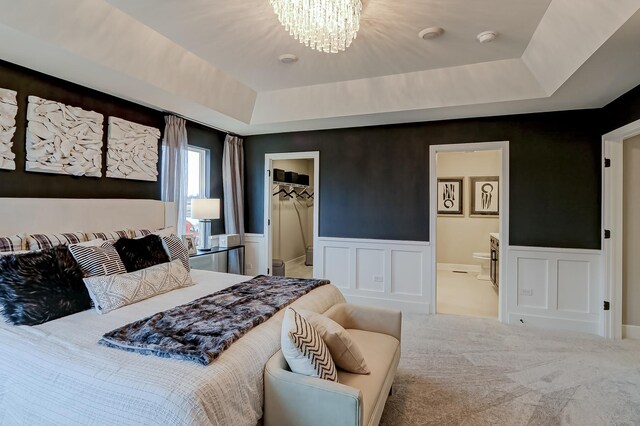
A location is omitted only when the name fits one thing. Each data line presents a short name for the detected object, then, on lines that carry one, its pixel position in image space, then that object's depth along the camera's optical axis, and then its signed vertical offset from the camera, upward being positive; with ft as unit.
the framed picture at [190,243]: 13.01 -1.21
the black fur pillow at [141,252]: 8.34 -1.05
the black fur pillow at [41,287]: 6.13 -1.48
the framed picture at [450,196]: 23.24 +1.26
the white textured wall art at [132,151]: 11.03 +2.15
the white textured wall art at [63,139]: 8.91 +2.07
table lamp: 13.84 +0.01
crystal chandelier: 6.86 +4.12
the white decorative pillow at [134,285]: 7.03 -1.69
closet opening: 17.24 +0.00
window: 15.24 +1.63
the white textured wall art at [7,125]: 8.27 +2.15
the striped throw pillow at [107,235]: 9.12 -0.67
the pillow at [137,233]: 10.15 -0.65
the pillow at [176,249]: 9.53 -1.08
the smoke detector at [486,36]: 8.88 +4.81
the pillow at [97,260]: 7.33 -1.09
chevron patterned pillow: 4.99 -2.11
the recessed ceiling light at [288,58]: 10.43 +4.92
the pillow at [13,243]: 7.38 -0.73
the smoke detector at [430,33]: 8.75 +4.84
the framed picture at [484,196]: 22.41 +1.24
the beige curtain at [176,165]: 13.00 +1.86
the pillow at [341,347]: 5.68 -2.29
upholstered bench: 4.55 -2.77
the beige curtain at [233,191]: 16.39 +1.09
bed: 4.08 -2.24
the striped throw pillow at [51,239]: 7.82 -0.70
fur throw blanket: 4.86 -1.95
